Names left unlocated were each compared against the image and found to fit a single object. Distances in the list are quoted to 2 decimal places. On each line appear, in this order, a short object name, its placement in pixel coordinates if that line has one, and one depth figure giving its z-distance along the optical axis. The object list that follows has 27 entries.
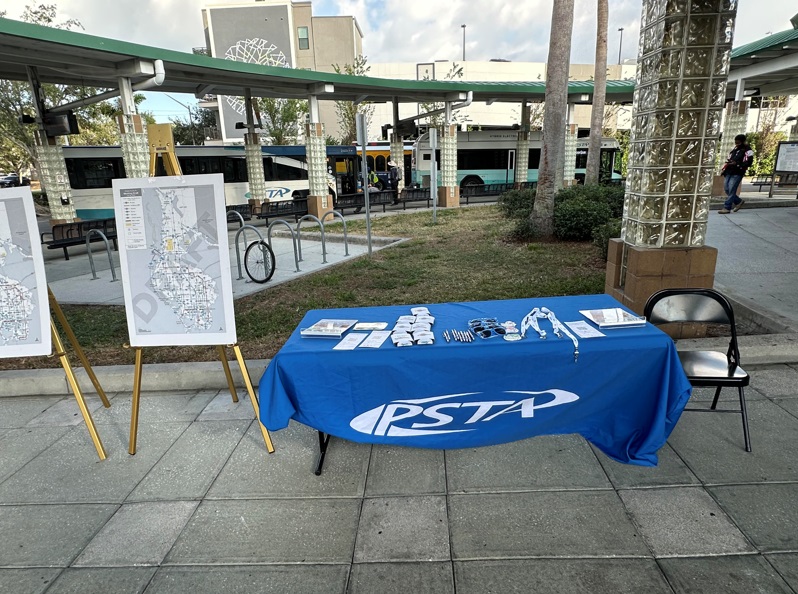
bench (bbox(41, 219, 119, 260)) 11.55
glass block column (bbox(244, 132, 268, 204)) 19.16
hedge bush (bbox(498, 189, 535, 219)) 14.23
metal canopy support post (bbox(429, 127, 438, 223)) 14.72
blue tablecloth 2.81
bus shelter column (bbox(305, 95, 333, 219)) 18.22
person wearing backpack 22.87
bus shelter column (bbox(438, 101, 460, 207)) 21.45
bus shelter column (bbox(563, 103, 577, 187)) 23.70
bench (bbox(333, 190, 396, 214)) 19.52
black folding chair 3.16
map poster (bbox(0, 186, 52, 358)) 3.42
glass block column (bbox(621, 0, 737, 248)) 4.38
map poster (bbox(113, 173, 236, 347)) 3.26
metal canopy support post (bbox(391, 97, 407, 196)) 23.45
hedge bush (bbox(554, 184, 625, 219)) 11.28
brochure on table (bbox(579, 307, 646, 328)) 3.02
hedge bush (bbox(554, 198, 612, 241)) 10.27
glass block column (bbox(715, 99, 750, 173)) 18.19
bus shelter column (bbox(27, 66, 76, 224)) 14.70
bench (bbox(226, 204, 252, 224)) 17.36
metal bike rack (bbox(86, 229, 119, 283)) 8.90
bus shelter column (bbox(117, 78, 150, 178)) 12.80
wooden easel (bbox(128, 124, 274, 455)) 3.32
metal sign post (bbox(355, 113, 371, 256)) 9.39
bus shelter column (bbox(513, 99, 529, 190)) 25.36
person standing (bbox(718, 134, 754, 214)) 11.88
